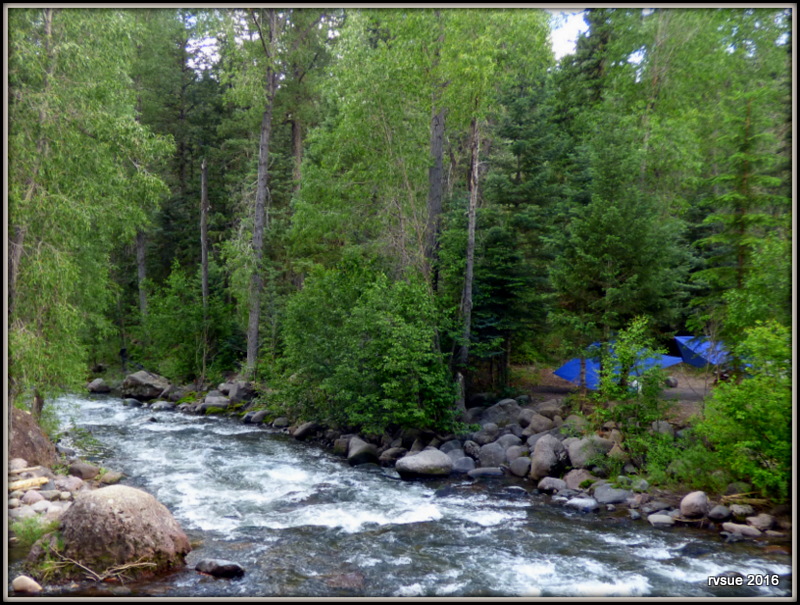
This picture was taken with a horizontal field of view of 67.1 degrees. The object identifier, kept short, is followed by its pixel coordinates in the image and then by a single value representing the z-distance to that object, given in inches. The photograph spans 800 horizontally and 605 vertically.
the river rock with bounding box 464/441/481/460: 574.9
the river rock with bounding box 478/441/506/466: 555.2
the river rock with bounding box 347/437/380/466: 571.2
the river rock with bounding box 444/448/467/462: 566.8
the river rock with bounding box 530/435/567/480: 515.8
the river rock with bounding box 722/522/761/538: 373.4
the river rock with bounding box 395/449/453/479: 528.7
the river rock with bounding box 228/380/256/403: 868.6
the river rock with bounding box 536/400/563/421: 629.6
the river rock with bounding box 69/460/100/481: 470.6
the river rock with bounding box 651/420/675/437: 516.4
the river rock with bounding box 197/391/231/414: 842.2
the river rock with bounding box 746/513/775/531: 380.2
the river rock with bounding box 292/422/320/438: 679.7
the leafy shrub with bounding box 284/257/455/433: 591.8
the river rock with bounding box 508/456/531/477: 530.6
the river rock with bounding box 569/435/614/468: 510.3
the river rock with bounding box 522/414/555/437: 595.2
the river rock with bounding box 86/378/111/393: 997.4
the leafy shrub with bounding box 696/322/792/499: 374.3
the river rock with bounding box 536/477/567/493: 486.2
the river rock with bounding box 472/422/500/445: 601.2
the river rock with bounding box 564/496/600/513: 440.1
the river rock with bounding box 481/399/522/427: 638.5
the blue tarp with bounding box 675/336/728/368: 577.6
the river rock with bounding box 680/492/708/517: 404.2
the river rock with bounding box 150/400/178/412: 854.1
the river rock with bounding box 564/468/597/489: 486.9
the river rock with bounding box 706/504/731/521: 396.8
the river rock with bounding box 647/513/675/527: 405.1
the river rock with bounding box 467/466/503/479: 530.6
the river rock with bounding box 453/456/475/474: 543.8
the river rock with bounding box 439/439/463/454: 588.1
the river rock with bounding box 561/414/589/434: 547.5
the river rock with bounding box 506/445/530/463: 553.9
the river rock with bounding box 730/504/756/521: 394.3
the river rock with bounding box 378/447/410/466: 580.8
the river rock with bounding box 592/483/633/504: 450.0
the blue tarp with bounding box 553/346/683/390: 653.9
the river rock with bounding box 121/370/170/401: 939.3
